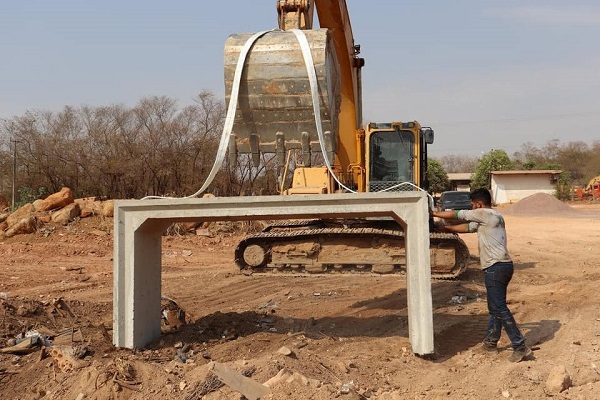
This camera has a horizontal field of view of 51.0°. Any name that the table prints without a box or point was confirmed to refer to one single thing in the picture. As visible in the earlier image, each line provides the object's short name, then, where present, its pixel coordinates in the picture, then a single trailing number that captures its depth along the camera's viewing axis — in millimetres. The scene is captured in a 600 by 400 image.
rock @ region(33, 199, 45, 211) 19397
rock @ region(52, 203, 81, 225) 18438
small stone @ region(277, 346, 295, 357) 5238
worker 5969
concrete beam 5781
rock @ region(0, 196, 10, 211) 25153
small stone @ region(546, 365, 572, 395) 4637
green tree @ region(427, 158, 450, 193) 52156
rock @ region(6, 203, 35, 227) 17938
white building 49719
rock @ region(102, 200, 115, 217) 18875
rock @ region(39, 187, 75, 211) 19453
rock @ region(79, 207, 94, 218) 19031
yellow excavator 11172
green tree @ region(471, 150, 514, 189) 58094
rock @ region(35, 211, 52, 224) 18288
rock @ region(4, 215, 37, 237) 17281
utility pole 27328
